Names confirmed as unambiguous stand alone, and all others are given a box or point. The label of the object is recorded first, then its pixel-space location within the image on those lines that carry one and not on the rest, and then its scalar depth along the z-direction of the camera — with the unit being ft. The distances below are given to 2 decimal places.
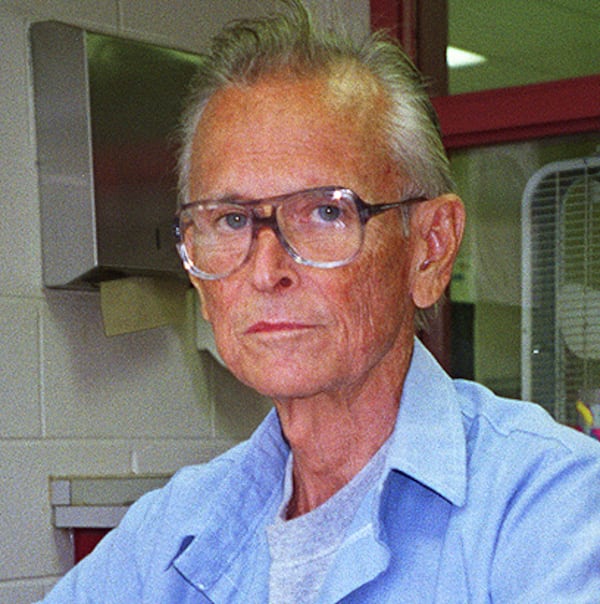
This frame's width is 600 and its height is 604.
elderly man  3.83
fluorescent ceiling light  8.58
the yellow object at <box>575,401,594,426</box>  7.80
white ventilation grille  7.89
